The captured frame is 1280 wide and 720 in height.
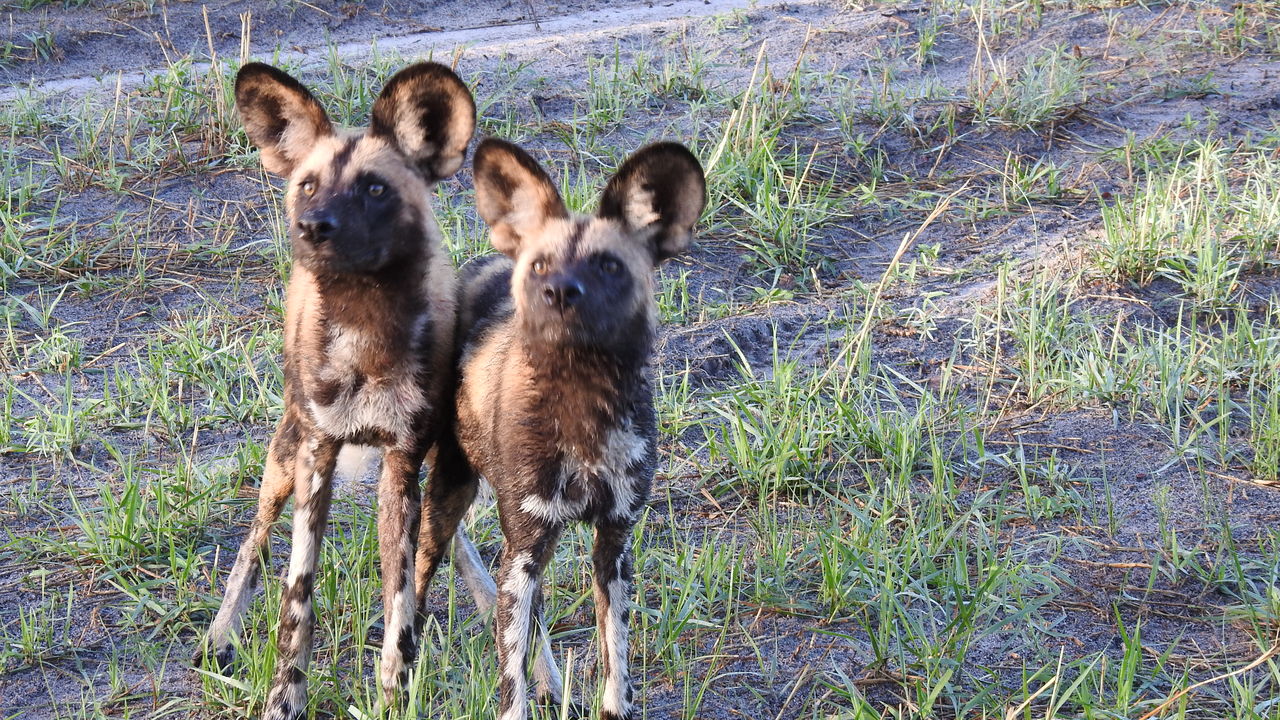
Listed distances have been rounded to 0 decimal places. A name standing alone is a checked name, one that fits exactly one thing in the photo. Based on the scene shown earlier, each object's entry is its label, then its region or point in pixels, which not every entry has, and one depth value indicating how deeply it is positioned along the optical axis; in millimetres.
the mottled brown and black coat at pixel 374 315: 6047
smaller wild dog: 5637
